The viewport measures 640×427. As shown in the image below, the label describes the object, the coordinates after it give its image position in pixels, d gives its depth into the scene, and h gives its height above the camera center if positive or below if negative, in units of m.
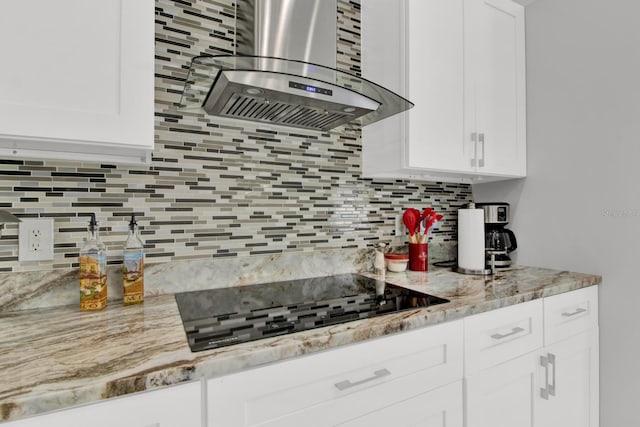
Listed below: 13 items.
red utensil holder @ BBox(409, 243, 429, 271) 1.71 -0.21
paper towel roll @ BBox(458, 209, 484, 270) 1.66 -0.12
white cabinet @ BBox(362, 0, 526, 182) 1.49 +0.63
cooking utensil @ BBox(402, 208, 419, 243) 1.77 -0.03
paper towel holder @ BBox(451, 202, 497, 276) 1.64 -0.27
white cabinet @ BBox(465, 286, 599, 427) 1.18 -0.62
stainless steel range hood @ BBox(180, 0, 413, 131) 1.02 +0.43
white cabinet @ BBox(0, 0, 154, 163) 0.81 +0.36
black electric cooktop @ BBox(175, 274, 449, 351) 0.89 -0.30
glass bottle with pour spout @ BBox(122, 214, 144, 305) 1.11 -0.18
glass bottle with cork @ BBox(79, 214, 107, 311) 1.04 -0.20
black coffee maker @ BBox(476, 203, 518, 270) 1.86 -0.11
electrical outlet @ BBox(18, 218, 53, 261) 1.04 -0.08
